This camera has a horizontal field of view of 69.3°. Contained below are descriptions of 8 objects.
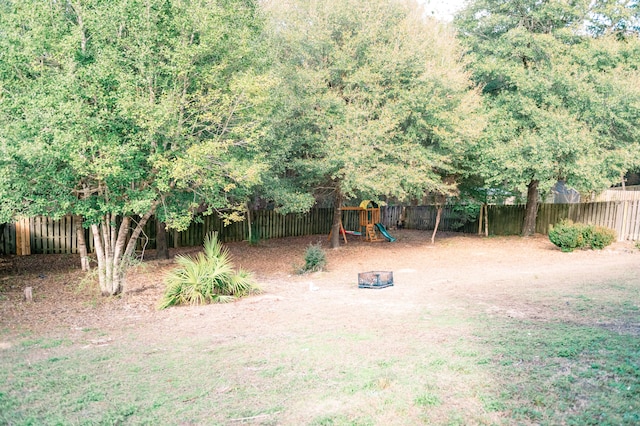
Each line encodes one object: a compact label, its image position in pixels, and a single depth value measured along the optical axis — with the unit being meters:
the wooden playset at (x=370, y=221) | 20.22
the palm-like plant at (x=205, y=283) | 8.93
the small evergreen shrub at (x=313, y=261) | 13.13
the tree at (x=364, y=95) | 13.62
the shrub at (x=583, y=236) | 15.07
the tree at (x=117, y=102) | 7.68
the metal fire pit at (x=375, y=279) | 10.26
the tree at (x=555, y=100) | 15.57
